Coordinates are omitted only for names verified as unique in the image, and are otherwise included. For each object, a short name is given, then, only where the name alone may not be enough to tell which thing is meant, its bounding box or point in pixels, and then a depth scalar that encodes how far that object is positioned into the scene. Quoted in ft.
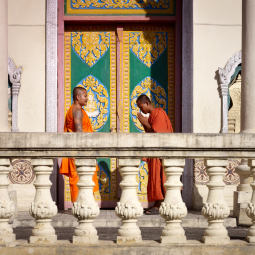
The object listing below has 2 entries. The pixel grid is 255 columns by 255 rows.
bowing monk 41.36
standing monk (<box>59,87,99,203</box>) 41.44
